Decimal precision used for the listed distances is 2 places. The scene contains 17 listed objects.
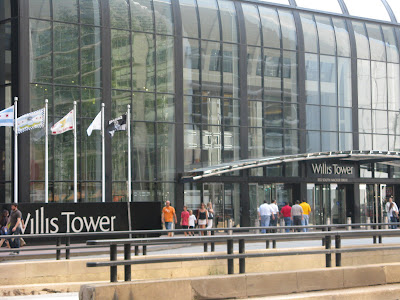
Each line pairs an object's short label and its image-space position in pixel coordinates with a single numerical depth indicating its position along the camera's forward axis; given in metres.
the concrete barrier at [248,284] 11.22
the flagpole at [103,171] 35.34
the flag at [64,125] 34.25
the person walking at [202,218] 36.00
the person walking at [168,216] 34.41
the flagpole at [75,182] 35.53
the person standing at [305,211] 38.97
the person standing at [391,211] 39.72
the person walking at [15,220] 24.86
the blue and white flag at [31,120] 33.09
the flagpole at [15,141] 32.59
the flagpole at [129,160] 35.44
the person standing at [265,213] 38.50
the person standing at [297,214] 37.97
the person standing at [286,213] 38.75
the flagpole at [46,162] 33.79
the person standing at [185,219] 36.44
